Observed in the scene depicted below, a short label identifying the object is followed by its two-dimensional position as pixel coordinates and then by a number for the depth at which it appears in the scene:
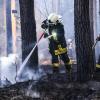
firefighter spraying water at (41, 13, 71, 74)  19.12
